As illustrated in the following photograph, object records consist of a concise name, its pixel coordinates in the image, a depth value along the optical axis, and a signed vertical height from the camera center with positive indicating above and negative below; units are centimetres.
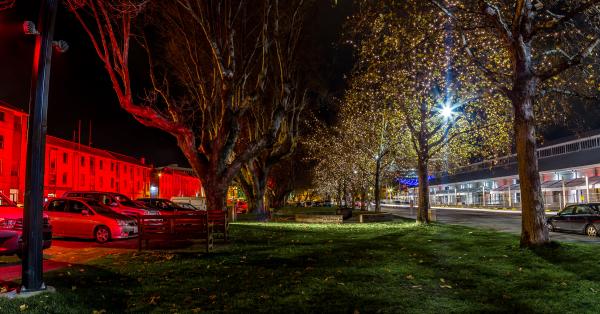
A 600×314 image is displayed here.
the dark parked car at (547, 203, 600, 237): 1927 -99
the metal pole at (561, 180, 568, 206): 4194 +5
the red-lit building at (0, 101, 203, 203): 4878 +457
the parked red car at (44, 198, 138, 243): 1575 -68
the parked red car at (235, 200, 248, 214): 4584 -74
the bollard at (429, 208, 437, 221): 2719 -103
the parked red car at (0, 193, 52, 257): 998 -61
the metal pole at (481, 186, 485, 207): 6011 +38
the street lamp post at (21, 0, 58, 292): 699 +71
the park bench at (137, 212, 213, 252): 1182 -71
